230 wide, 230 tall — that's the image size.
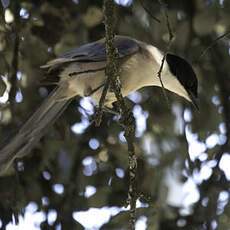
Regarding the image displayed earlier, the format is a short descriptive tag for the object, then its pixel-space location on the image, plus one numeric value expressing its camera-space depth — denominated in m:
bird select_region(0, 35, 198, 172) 5.66
